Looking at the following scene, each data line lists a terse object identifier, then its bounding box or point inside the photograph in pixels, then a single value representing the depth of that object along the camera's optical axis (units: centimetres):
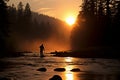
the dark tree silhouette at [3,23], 6115
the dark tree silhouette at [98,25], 7475
